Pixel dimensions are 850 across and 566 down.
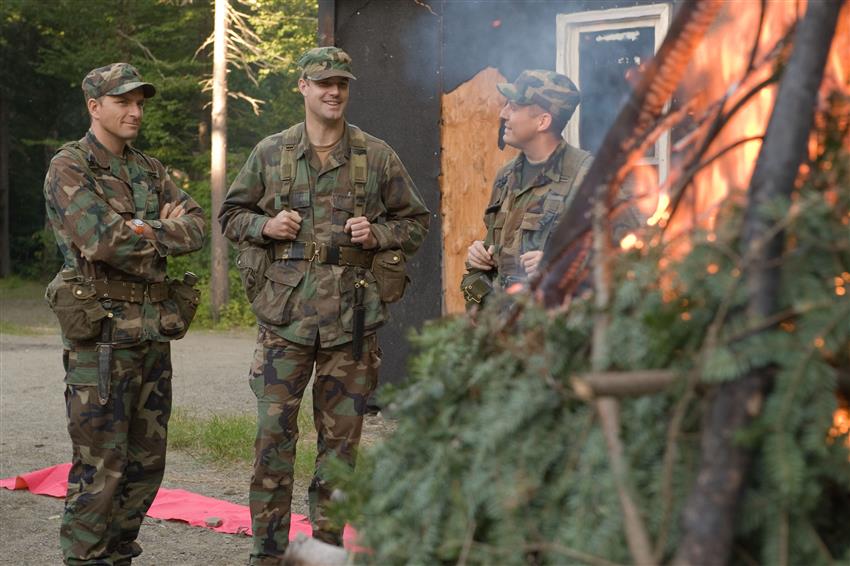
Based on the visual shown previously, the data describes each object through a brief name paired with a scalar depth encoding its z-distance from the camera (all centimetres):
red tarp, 602
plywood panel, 821
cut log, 194
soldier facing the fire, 506
